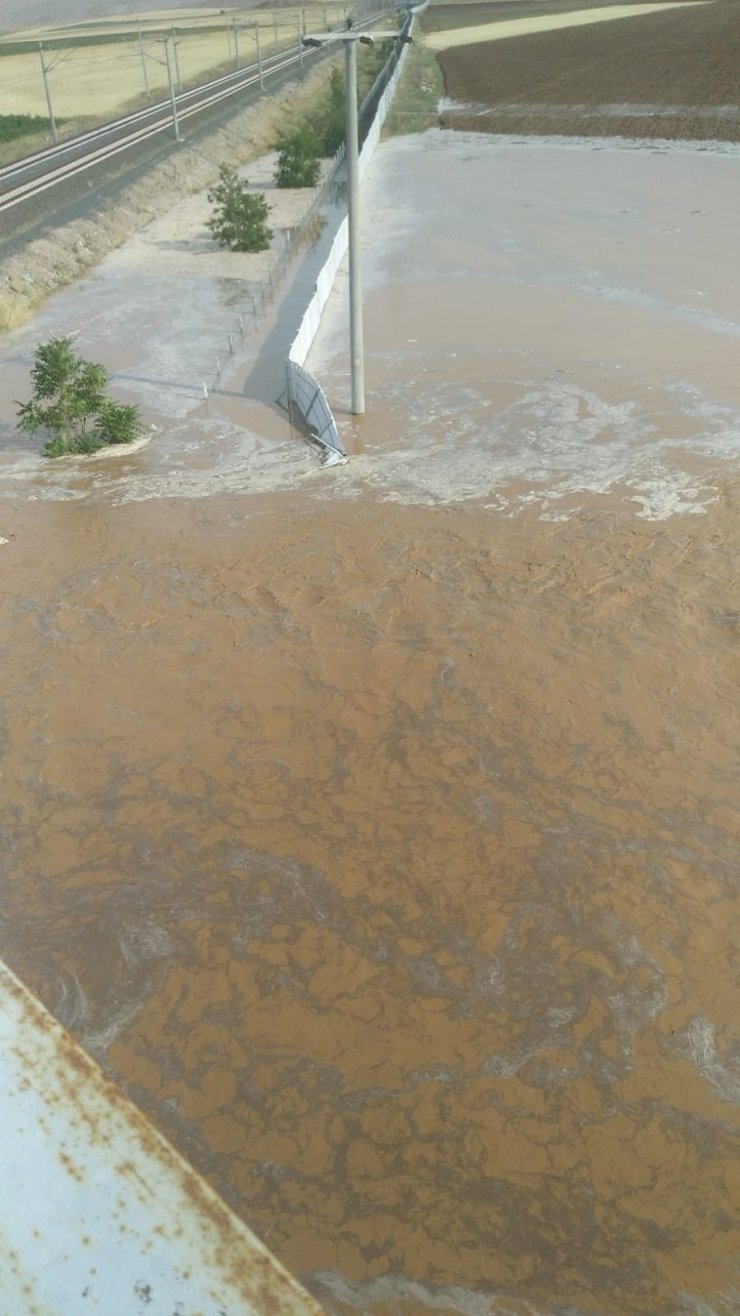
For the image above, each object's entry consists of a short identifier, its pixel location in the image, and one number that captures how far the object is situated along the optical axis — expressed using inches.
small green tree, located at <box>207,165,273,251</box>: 1219.2
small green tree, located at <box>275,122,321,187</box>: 1596.9
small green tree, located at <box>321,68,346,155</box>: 1967.3
